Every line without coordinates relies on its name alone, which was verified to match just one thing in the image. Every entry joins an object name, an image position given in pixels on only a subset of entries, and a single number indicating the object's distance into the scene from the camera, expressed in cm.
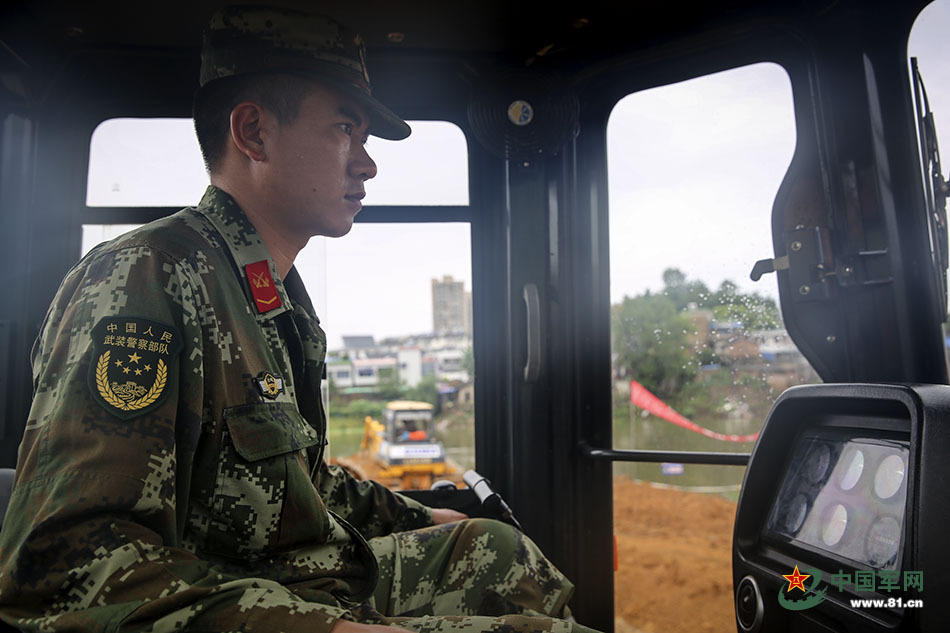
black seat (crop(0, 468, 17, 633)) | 140
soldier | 82
